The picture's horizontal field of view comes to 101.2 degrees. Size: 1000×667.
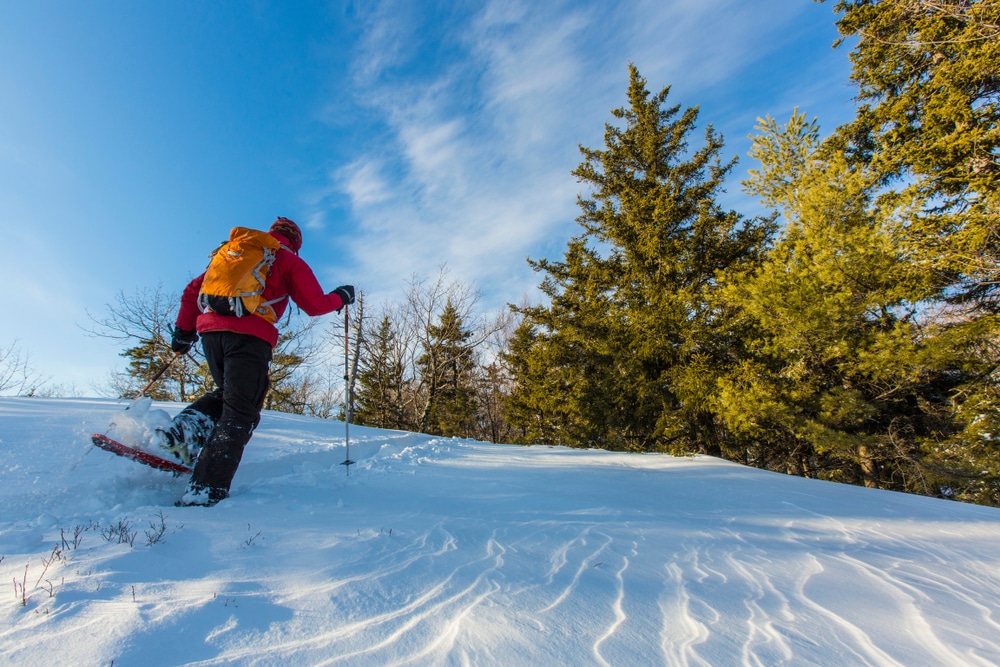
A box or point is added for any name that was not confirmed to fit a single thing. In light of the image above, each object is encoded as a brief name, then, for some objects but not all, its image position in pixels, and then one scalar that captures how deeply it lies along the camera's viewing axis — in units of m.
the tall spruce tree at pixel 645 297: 9.42
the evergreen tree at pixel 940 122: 6.48
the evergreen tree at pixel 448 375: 20.86
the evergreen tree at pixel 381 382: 21.62
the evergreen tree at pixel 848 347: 6.90
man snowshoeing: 2.42
